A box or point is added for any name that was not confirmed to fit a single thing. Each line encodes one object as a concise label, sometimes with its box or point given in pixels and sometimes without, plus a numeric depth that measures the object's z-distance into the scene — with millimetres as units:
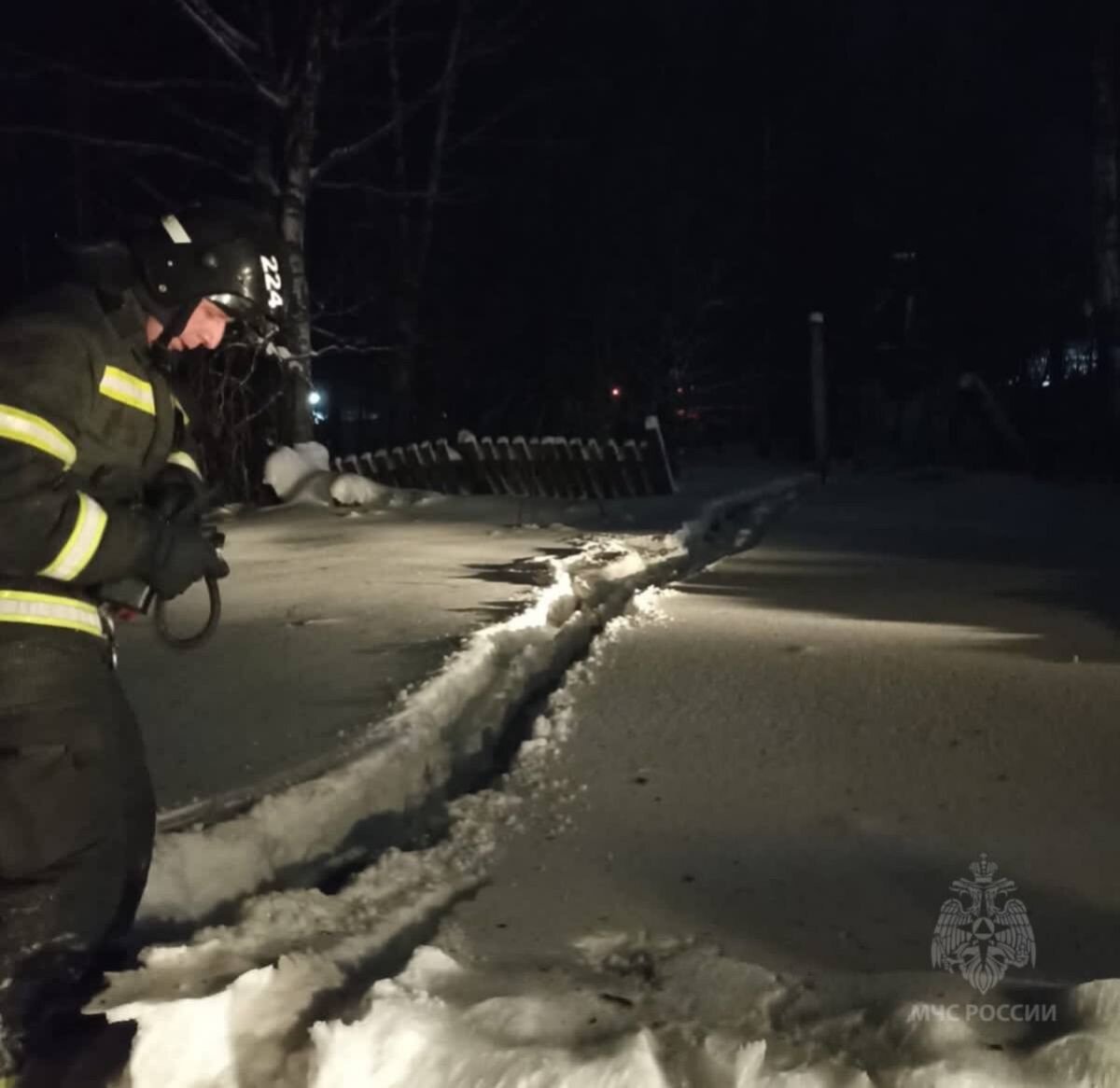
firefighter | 2756
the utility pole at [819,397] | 22125
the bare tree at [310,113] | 17031
